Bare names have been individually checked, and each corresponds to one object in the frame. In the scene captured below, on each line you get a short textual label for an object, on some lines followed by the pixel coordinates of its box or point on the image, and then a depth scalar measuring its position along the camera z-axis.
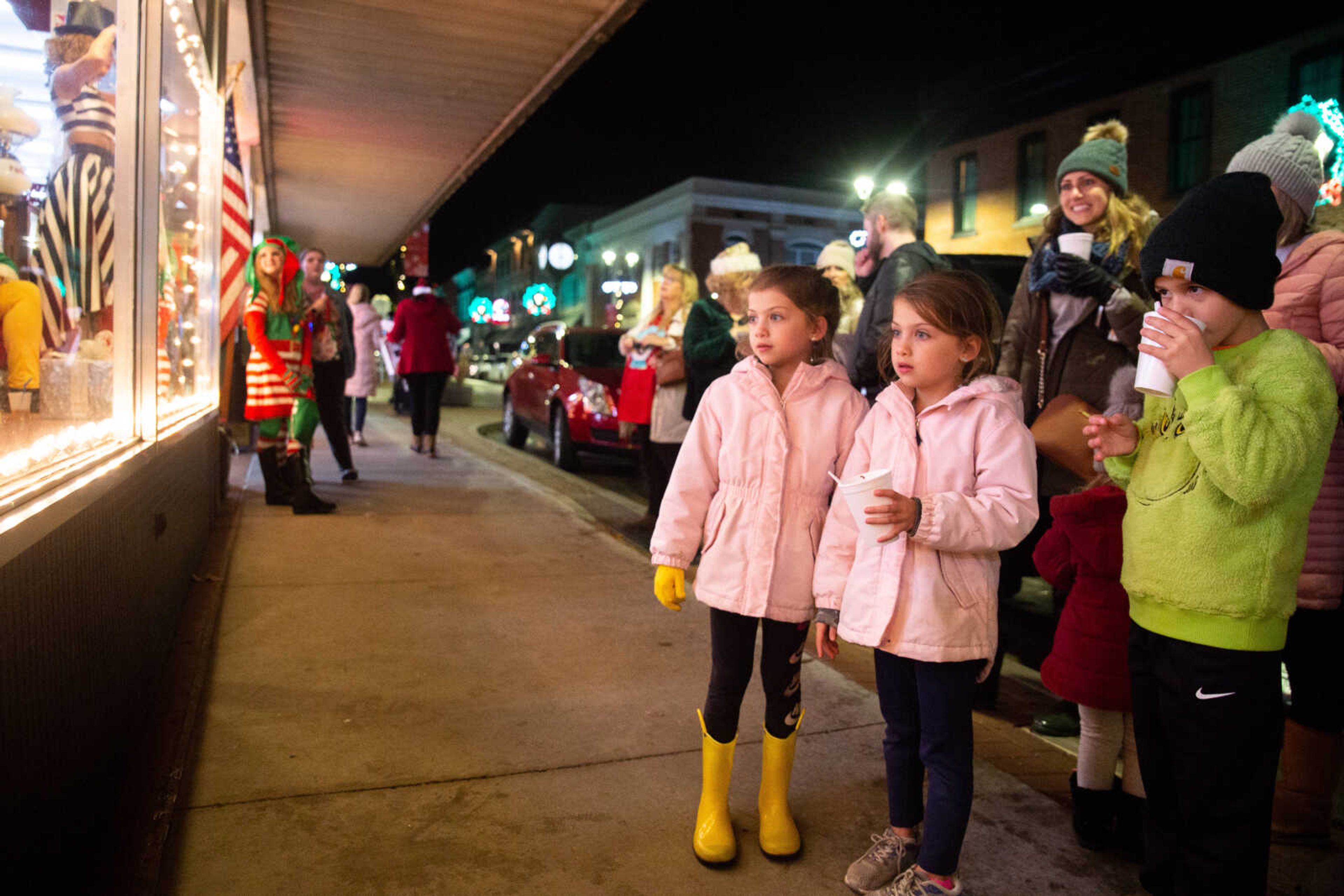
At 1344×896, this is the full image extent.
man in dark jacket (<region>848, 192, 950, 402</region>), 3.83
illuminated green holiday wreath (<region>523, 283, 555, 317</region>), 35.31
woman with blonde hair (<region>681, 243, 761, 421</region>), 5.37
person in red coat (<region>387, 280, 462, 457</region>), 10.00
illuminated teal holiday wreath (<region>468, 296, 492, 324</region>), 57.38
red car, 9.95
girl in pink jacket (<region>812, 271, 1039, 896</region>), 2.23
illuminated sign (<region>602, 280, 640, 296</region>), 43.41
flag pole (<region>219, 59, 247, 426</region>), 6.46
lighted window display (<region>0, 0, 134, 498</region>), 2.19
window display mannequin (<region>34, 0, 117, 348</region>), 2.47
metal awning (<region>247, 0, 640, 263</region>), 6.52
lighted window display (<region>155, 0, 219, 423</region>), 4.20
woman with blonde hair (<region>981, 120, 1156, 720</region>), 3.33
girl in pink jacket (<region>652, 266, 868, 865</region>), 2.57
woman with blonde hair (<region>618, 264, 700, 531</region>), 6.12
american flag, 6.69
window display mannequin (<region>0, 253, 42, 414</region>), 2.19
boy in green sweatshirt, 1.99
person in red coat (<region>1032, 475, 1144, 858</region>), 2.64
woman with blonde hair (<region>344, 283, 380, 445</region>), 11.10
